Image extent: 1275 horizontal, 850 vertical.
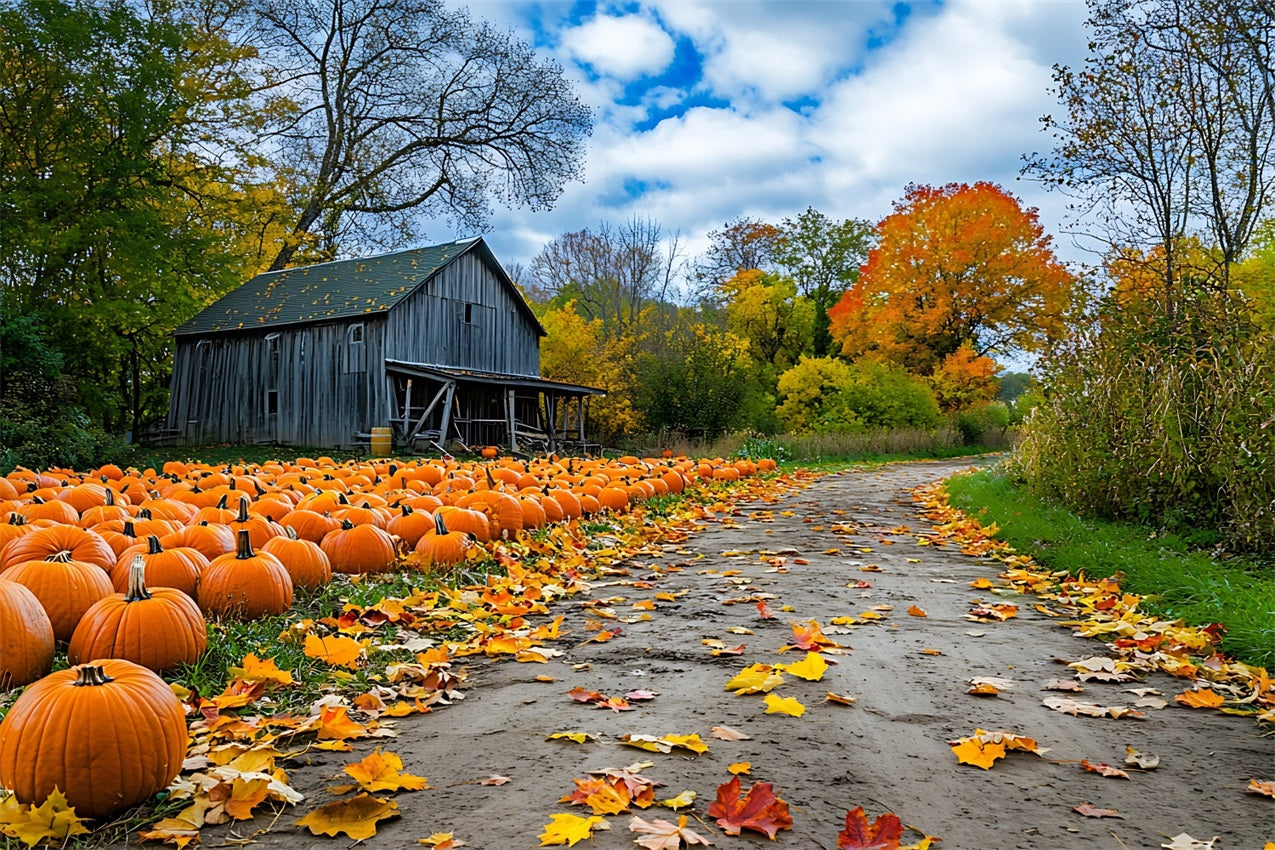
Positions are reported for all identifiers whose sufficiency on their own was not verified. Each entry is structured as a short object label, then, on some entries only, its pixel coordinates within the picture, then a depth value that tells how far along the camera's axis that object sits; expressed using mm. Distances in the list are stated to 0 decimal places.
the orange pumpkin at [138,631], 2992
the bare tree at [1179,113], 7137
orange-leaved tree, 28000
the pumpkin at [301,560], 4438
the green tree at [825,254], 37594
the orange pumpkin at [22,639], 2967
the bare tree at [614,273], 35031
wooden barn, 21859
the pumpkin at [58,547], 4039
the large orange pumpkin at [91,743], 2072
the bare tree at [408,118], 27688
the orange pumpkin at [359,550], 4938
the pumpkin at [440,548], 5129
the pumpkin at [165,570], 3811
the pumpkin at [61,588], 3447
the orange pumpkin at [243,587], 3826
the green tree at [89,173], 17125
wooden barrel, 20734
